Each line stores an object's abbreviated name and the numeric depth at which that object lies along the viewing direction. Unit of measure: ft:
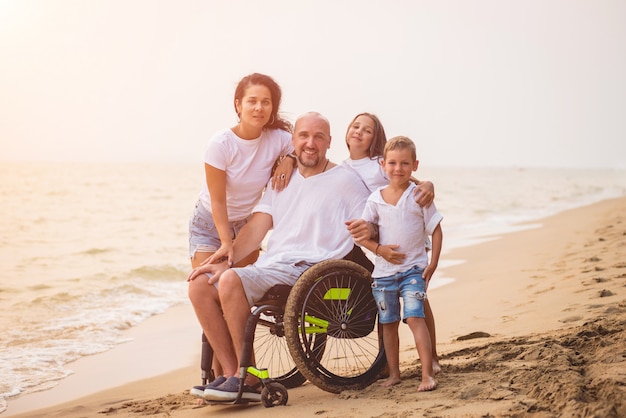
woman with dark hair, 14.87
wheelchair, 12.98
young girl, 15.21
